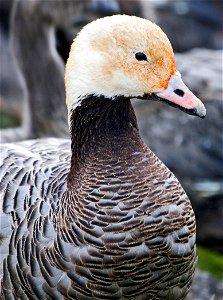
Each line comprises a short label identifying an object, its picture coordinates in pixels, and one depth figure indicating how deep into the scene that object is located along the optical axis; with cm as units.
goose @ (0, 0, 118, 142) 580
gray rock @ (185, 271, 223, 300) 495
